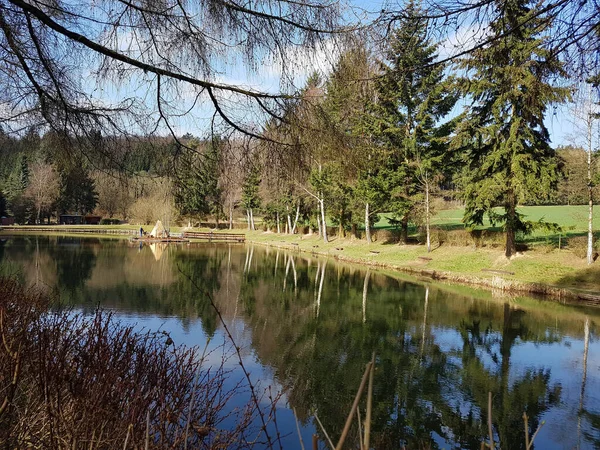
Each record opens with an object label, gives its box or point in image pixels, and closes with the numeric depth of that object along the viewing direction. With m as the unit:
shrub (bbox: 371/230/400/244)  28.41
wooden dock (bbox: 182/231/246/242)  43.38
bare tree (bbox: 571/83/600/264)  16.30
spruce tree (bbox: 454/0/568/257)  17.50
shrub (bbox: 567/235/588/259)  17.19
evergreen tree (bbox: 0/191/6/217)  52.41
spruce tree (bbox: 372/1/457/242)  23.47
